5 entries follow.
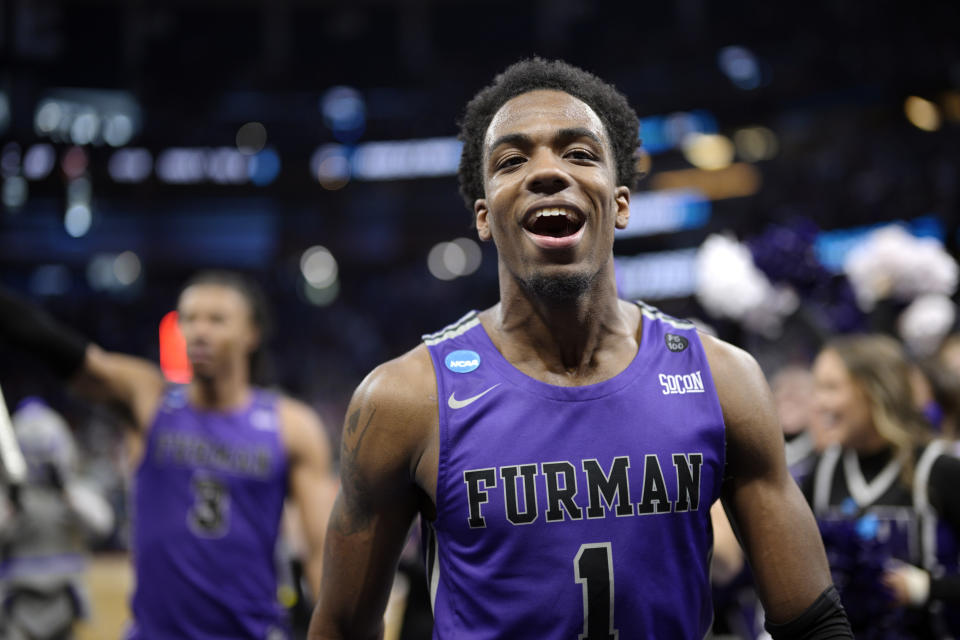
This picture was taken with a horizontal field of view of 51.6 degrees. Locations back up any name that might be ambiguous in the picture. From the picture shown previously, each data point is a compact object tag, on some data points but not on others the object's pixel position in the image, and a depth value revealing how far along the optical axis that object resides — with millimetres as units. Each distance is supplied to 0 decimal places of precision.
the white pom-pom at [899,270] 4766
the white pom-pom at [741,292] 4426
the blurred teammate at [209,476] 3764
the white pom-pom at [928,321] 5438
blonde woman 3096
